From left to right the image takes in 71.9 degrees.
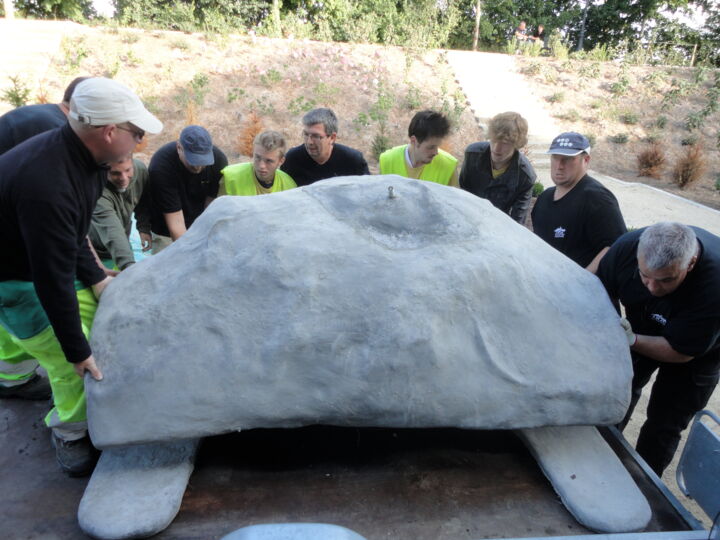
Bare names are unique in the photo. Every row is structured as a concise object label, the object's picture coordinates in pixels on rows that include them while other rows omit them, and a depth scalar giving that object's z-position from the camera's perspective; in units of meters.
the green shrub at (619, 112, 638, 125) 10.38
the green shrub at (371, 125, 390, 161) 7.93
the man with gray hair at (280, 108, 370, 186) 3.00
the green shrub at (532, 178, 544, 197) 6.41
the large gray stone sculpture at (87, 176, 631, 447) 1.56
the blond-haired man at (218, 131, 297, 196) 2.83
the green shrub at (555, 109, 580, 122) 10.36
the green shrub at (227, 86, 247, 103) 8.97
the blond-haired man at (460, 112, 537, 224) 2.86
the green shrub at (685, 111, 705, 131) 10.17
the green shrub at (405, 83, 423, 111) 9.63
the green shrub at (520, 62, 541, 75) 11.88
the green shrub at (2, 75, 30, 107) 7.64
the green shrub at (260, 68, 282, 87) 9.49
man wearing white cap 1.39
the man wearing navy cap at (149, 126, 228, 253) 2.76
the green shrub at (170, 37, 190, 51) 9.93
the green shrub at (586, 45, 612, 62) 12.45
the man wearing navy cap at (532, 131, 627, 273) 2.50
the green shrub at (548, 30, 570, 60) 12.41
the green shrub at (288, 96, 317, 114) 8.91
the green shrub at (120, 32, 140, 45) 9.84
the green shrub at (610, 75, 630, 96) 11.05
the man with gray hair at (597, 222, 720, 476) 1.72
